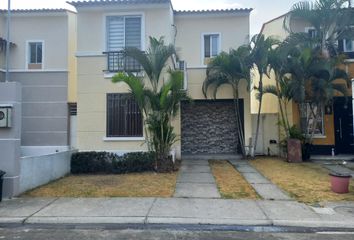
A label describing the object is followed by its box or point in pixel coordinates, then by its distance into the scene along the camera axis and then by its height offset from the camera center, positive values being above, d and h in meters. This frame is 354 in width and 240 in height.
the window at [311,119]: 15.58 +0.40
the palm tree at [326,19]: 14.24 +4.49
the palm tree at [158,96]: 11.76 +1.12
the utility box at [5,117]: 8.70 +0.32
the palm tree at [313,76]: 13.84 +2.10
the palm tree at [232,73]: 14.55 +2.39
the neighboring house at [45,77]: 17.39 +2.60
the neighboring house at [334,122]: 16.17 +0.28
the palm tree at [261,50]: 14.22 +3.19
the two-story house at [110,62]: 13.38 +2.59
